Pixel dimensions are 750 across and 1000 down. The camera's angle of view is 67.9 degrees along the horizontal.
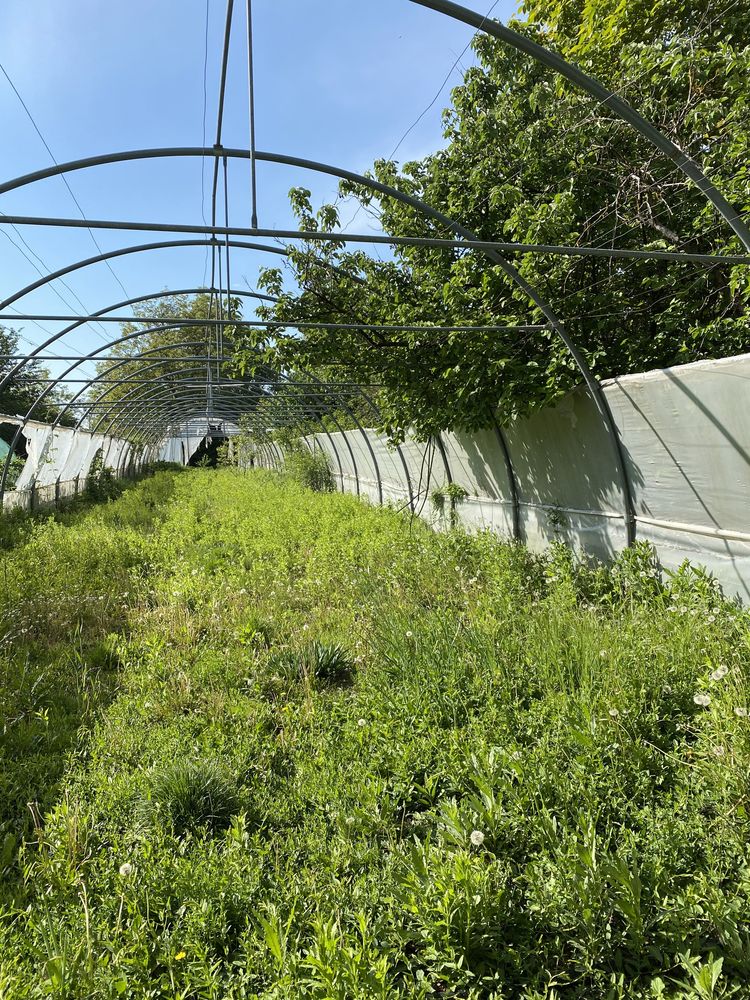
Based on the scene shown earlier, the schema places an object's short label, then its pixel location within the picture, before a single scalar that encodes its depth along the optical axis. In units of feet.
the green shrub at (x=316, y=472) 66.18
